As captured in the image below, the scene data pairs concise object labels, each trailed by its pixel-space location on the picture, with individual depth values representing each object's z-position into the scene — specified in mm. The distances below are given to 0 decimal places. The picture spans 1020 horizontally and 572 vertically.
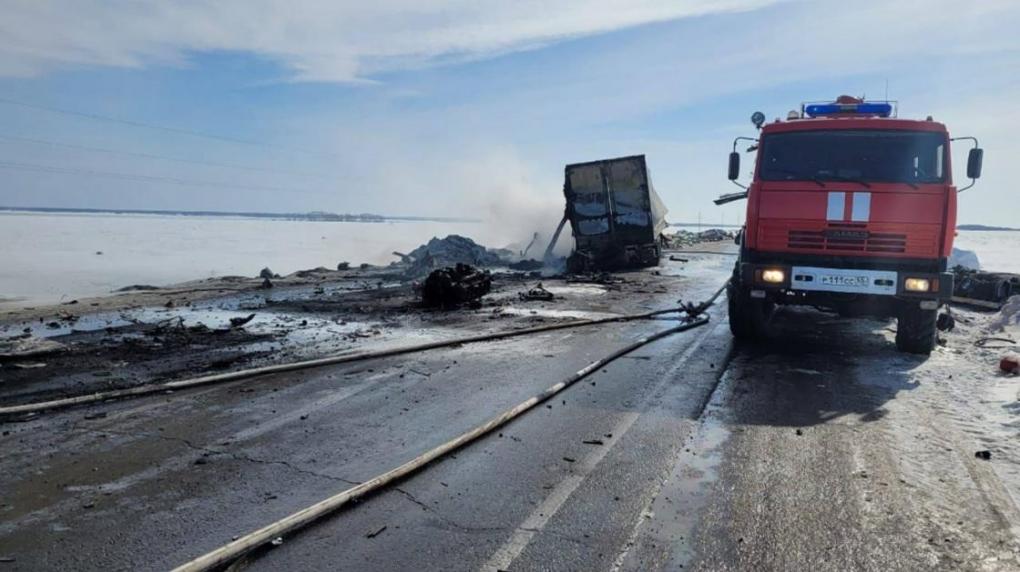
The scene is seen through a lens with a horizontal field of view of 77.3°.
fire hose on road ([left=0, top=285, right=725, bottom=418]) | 5504
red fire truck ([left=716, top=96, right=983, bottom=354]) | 7418
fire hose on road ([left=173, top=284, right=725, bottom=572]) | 3025
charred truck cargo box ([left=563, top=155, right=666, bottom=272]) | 20547
